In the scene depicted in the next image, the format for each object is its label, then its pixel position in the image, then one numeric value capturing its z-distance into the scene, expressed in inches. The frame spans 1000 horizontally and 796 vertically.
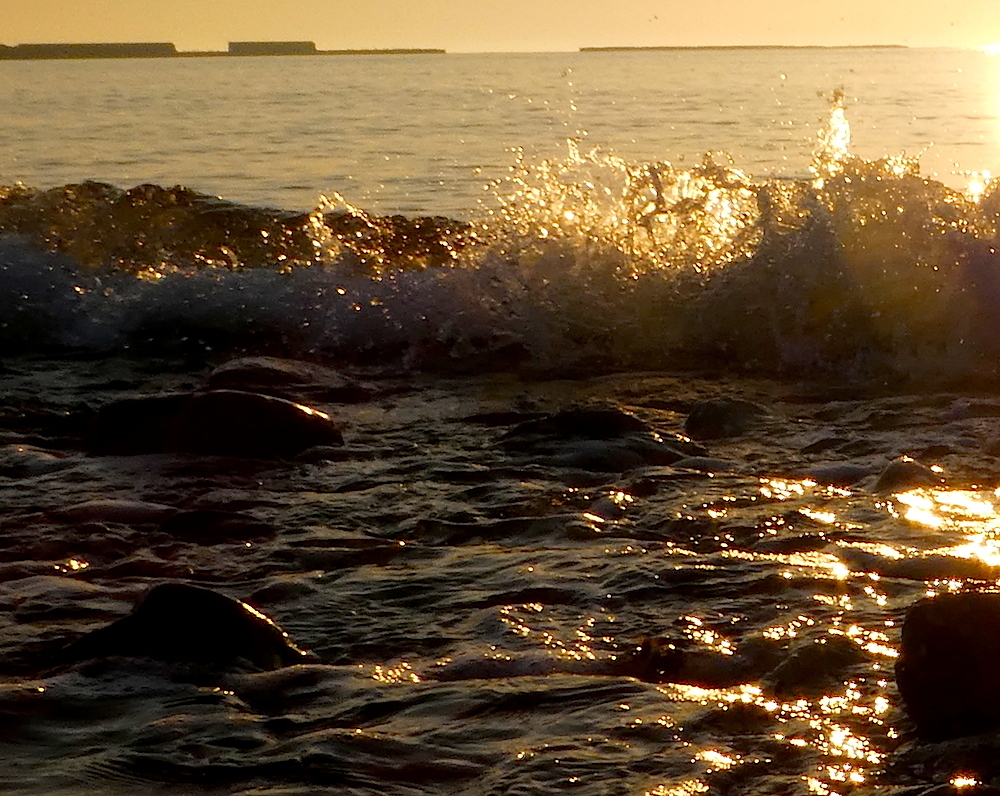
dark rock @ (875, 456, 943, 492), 217.0
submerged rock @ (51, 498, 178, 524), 209.9
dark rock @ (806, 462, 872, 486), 224.2
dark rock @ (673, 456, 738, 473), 230.8
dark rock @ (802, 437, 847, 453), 246.7
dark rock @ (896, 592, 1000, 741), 130.5
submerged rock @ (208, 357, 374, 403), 309.6
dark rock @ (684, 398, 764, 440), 259.0
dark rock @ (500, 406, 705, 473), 235.6
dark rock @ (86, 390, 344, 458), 247.3
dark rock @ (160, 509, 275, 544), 203.3
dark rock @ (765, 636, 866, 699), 143.1
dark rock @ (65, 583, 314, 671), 150.2
